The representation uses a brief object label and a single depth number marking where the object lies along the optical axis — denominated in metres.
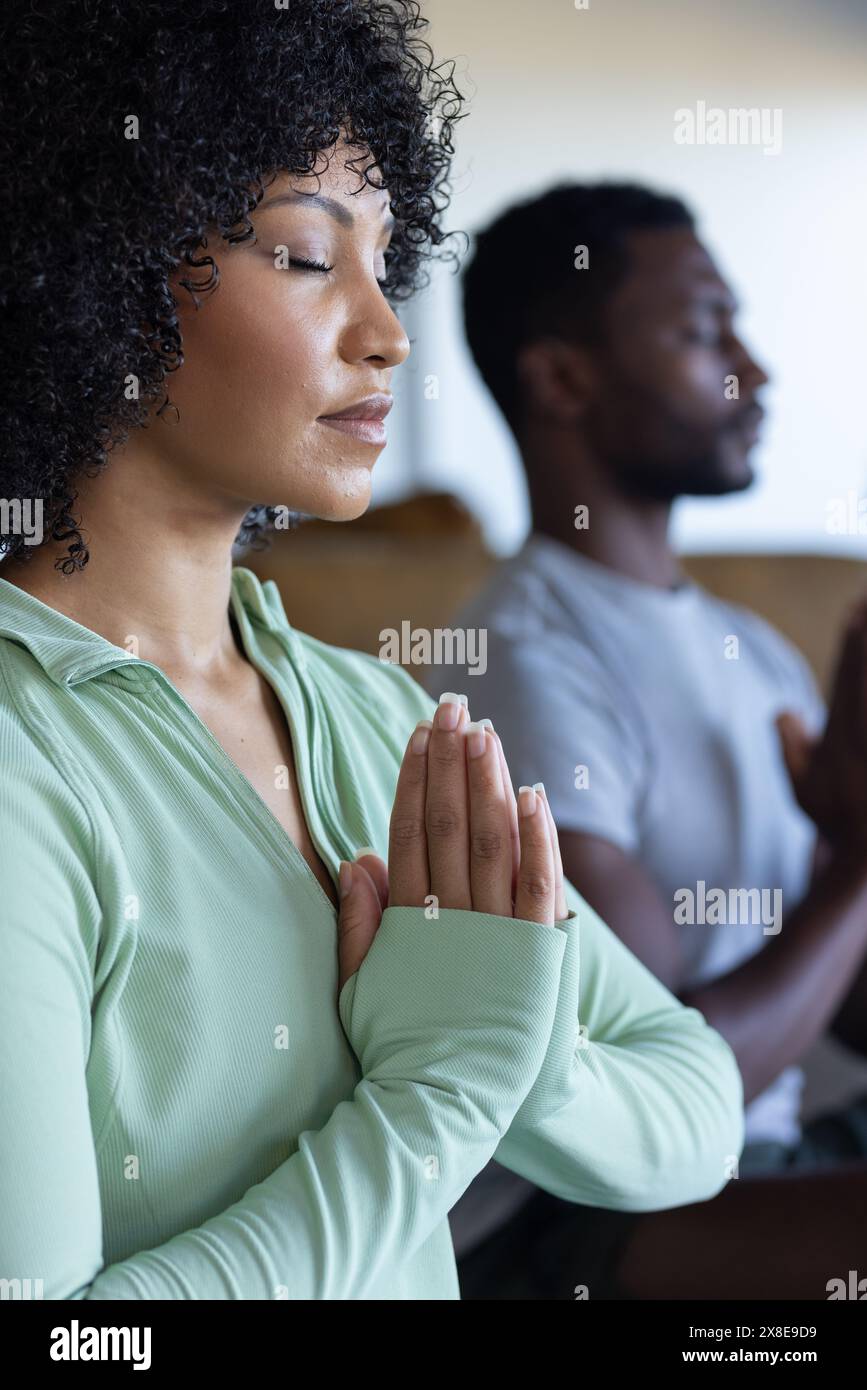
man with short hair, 2.12
